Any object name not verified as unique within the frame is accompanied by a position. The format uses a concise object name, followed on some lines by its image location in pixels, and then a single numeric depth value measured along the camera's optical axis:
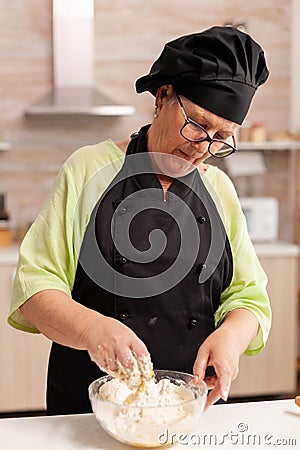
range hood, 3.70
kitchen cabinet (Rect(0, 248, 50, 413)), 3.47
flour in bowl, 1.36
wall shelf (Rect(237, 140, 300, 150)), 3.88
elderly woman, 1.45
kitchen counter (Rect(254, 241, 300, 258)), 3.68
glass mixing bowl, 1.26
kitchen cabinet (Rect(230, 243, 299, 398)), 3.72
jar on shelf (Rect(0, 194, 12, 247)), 3.75
